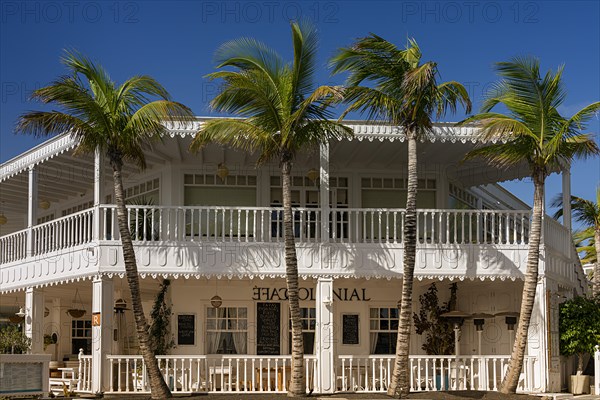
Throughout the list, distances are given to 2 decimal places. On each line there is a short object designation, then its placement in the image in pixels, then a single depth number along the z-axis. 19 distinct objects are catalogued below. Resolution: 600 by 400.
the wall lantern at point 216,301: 20.84
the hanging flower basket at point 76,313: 23.22
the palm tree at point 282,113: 16.92
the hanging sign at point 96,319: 18.22
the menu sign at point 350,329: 22.22
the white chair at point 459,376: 18.61
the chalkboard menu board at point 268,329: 22.00
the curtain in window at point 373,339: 22.23
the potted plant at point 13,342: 19.42
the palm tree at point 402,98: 16.86
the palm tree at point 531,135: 17.50
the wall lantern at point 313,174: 20.64
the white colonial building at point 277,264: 18.67
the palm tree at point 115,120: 16.86
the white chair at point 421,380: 18.32
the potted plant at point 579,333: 19.92
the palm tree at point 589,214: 26.24
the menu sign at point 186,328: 21.75
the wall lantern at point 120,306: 22.08
